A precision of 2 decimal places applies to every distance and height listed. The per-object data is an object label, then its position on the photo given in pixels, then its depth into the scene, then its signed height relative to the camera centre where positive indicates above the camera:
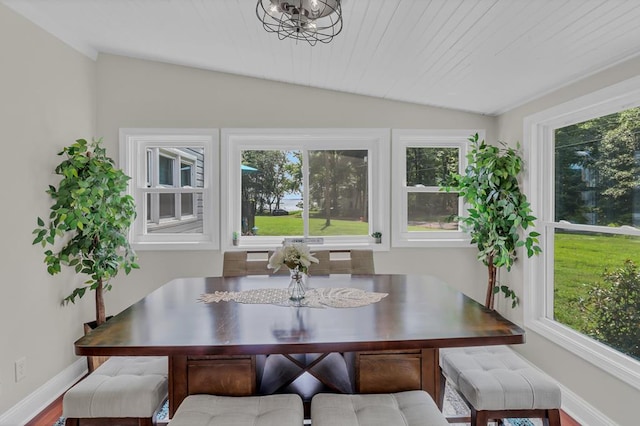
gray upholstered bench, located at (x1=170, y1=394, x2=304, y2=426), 1.33 -0.78
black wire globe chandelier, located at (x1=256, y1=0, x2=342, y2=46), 1.65 +0.93
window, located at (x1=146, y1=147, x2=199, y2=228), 3.58 +0.14
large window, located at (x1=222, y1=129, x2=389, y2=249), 3.63 +0.18
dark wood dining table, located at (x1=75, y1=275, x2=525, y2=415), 1.40 -0.52
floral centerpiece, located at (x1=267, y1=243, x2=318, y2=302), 1.95 -0.29
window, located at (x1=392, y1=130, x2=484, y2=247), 3.62 +0.17
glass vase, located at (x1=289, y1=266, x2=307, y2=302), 1.97 -0.43
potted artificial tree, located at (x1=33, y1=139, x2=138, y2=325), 2.56 -0.09
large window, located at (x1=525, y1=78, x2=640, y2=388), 2.15 -0.12
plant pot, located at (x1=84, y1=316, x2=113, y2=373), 2.76 -1.18
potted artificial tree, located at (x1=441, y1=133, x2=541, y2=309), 2.87 -0.02
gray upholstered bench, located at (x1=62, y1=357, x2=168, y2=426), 1.50 -0.81
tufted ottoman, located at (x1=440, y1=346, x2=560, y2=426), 1.60 -0.83
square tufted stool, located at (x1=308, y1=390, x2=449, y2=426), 1.33 -0.79
